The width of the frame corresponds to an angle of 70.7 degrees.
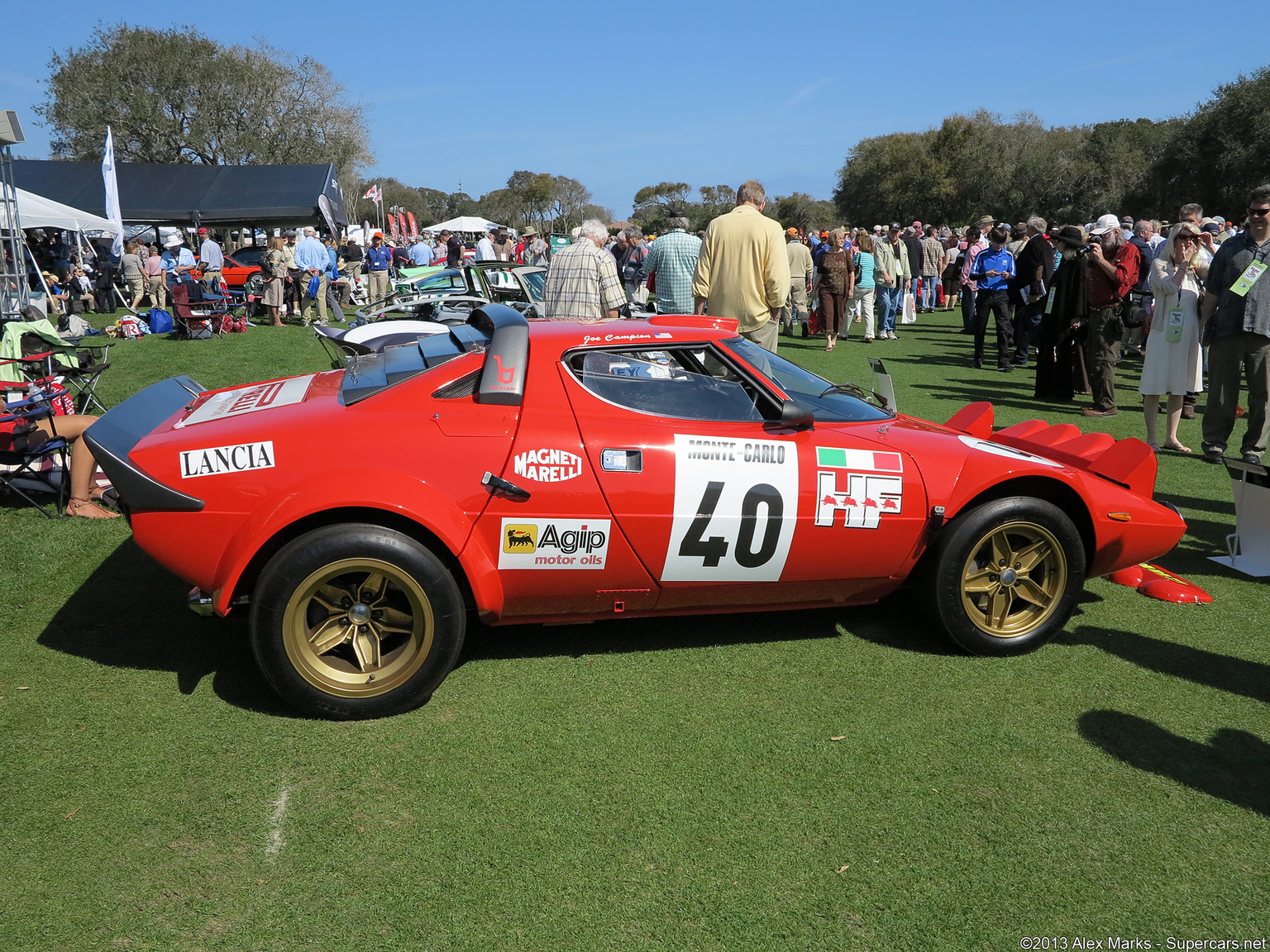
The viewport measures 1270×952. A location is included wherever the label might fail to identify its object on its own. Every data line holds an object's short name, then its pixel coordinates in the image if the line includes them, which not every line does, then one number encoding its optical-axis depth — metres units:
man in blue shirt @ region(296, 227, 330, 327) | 17.70
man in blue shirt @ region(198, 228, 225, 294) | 20.81
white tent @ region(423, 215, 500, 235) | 43.41
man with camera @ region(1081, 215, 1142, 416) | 9.25
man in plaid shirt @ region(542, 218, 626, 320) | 8.32
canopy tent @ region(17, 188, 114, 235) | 19.11
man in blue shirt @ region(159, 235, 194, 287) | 20.45
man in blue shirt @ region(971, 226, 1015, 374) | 12.57
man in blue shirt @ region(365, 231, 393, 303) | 20.81
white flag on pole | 18.84
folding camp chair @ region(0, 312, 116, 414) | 7.07
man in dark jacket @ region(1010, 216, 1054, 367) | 11.30
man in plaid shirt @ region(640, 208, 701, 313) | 9.45
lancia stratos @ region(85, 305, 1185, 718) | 3.42
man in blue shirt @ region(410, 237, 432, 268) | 24.62
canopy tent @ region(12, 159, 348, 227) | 25.48
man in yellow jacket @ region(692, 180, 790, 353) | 7.38
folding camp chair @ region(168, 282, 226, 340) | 15.23
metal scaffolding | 13.27
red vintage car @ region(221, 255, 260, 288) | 24.92
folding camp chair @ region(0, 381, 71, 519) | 5.84
